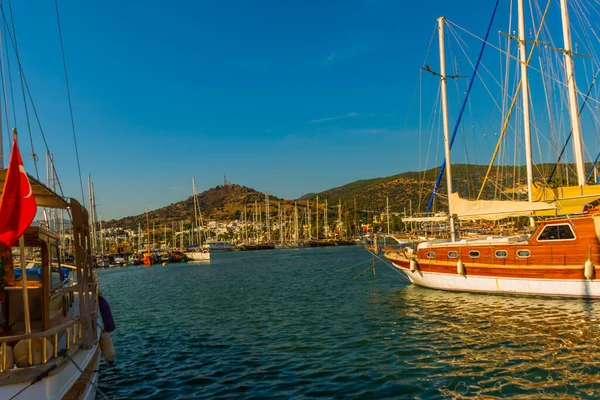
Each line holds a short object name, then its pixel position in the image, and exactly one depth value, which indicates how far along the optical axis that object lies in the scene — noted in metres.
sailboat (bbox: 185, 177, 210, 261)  93.70
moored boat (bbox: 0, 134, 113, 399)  6.18
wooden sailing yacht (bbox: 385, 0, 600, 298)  20.44
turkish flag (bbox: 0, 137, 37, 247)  5.91
